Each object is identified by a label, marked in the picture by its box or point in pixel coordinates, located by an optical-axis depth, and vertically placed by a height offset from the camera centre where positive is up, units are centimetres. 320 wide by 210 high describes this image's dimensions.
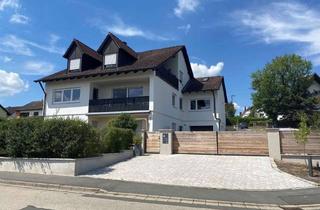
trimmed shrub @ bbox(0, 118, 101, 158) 998 -25
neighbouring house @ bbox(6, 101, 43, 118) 3595 +397
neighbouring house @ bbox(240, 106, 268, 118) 3244 +334
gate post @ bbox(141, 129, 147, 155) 1476 -54
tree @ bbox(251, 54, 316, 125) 2881 +630
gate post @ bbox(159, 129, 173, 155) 1437 -59
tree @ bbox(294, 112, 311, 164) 1043 +14
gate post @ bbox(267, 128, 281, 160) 1243 -55
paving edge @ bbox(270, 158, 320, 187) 790 -168
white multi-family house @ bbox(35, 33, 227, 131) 1830 +420
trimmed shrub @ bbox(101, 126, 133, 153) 1230 -36
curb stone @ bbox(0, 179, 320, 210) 595 -194
